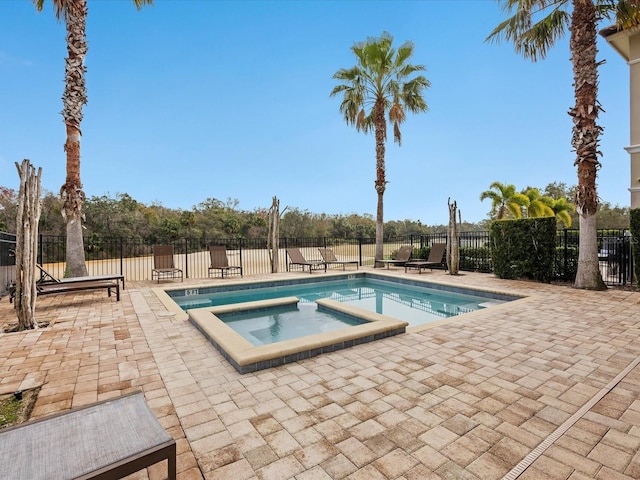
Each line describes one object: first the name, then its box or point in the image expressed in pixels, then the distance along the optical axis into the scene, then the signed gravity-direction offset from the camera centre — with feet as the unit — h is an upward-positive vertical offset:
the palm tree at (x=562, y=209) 61.57 +5.24
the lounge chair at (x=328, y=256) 42.83 -2.28
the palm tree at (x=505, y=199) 62.65 +7.50
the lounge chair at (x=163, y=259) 32.71 -1.84
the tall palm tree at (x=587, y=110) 25.04 +9.96
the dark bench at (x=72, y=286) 19.58 -2.83
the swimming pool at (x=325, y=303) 11.89 -4.39
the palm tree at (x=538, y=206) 61.00 +5.82
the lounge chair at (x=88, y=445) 4.49 -3.14
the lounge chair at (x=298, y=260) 40.42 -2.60
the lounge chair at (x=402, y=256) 40.12 -2.31
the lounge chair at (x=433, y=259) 37.19 -2.46
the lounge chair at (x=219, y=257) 35.50 -1.85
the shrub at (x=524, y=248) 28.40 -0.99
